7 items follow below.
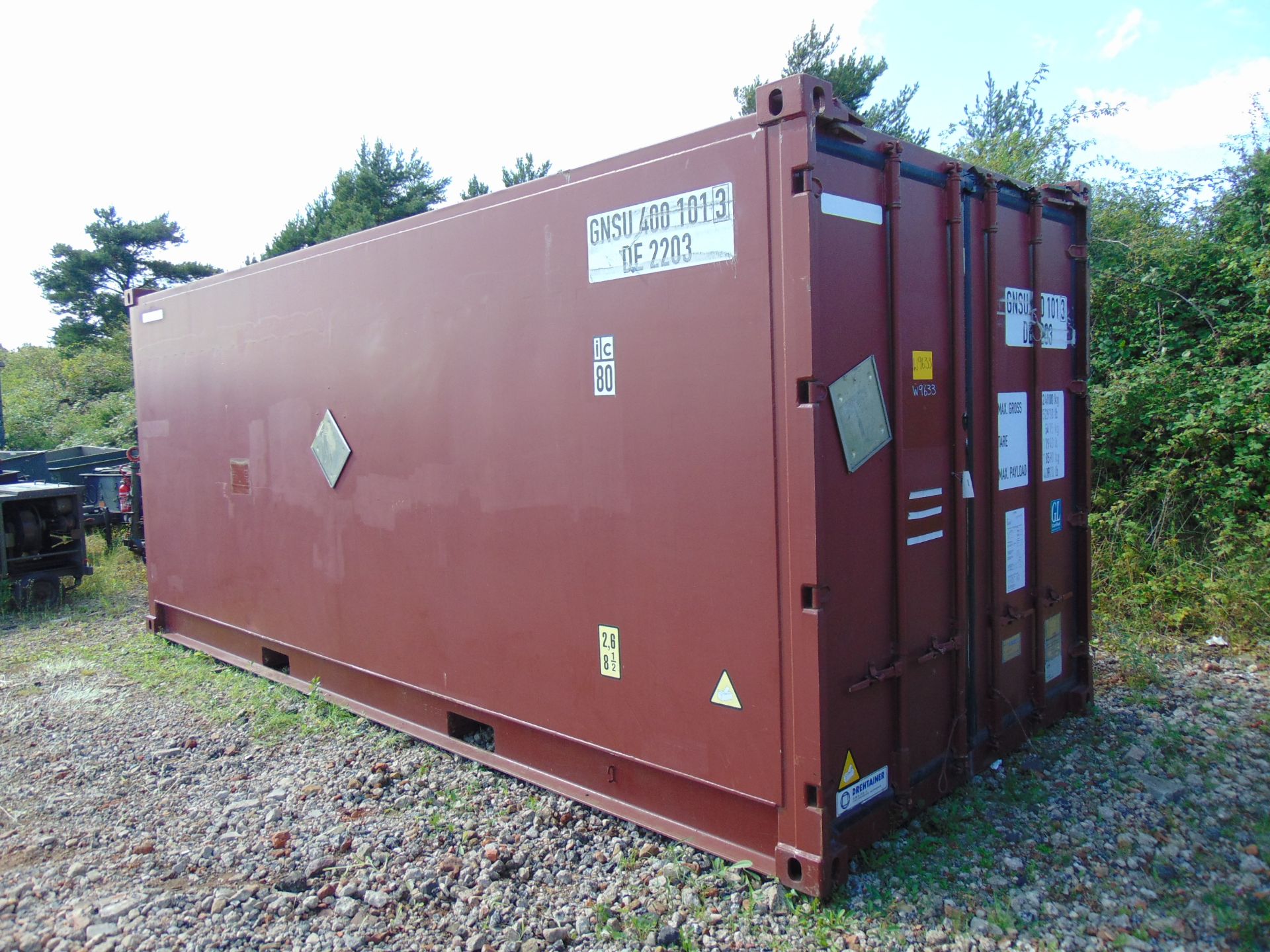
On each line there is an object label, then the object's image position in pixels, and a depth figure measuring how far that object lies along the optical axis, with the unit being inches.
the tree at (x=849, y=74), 912.9
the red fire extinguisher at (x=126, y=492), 436.5
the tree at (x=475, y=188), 1290.6
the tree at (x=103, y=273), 1238.3
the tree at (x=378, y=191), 1242.0
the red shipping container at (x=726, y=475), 125.6
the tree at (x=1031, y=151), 438.6
